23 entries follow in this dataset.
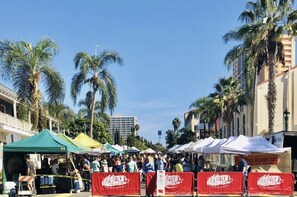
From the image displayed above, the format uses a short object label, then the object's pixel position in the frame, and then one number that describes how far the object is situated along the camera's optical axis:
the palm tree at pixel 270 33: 31.81
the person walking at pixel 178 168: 21.57
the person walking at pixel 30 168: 20.78
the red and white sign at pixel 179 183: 17.41
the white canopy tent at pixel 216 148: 21.49
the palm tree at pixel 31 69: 26.08
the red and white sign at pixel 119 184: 17.52
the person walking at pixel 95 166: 23.77
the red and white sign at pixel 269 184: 17.38
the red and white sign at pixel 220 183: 17.45
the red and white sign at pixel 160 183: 16.72
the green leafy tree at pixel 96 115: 74.01
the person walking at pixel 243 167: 18.05
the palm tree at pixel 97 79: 39.91
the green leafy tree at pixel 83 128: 76.43
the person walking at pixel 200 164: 25.50
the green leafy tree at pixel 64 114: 28.06
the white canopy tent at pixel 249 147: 19.95
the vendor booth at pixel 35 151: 20.73
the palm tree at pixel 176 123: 177.50
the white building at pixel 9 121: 34.91
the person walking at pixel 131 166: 23.03
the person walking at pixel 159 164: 26.57
